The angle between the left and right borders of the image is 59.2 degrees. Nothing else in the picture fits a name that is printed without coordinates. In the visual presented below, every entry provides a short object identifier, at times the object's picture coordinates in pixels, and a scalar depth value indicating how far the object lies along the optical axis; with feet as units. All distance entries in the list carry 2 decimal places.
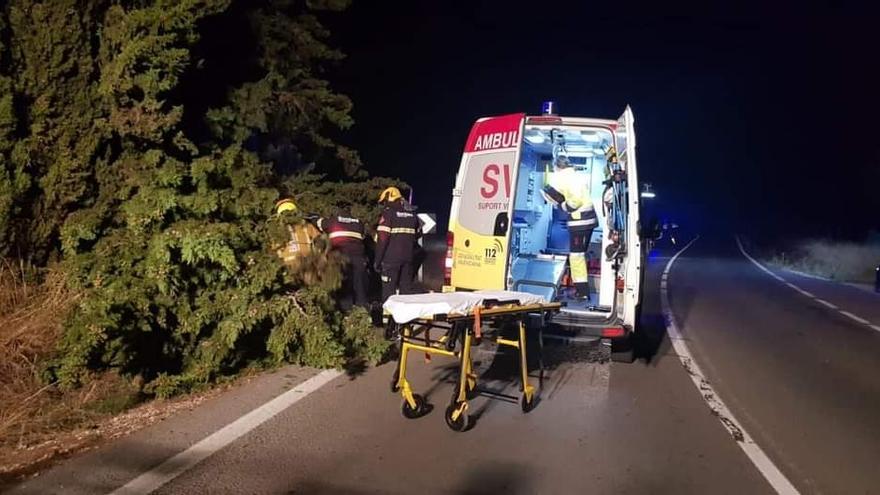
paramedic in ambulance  30.12
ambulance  26.12
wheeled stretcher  18.66
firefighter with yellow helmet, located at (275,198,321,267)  24.44
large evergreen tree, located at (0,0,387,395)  21.01
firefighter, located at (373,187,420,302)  31.81
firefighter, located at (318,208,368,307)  31.12
